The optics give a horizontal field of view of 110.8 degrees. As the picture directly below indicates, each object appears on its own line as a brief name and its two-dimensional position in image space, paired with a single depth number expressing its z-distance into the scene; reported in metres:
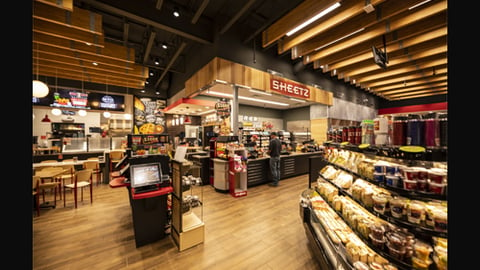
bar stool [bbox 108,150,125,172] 6.84
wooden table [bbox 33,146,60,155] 6.40
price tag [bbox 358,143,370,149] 1.73
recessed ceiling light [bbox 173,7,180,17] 4.58
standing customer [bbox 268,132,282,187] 5.56
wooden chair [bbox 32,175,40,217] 3.58
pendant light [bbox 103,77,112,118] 8.74
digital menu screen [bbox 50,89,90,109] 8.98
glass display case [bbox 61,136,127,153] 7.05
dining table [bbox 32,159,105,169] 5.35
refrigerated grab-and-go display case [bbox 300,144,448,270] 1.23
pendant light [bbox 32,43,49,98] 4.21
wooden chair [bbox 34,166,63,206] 3.89
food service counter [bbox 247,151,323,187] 5.63
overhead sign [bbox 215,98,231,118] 5.68
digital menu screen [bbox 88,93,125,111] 10.11
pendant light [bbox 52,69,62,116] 7.36
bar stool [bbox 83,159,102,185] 5.66
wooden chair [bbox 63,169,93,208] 4.12
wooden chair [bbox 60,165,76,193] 4.59
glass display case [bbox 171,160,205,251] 2.59
